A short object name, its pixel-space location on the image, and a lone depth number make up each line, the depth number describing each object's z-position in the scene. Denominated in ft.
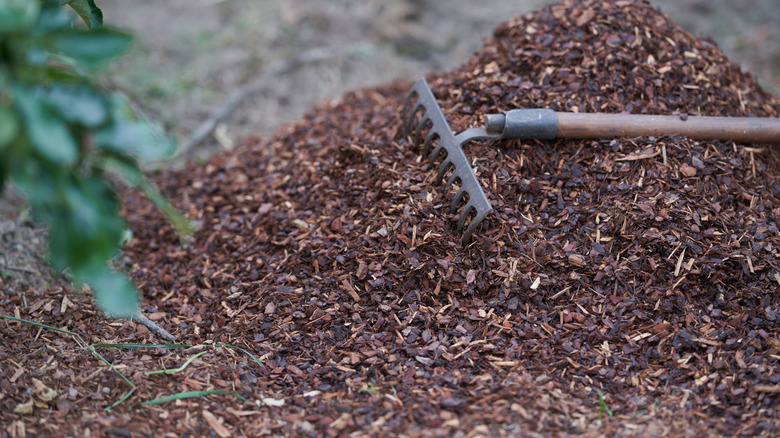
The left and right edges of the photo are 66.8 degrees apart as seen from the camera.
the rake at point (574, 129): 9.61
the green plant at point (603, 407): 7.27
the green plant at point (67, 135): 5.40
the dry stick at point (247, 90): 15.65
